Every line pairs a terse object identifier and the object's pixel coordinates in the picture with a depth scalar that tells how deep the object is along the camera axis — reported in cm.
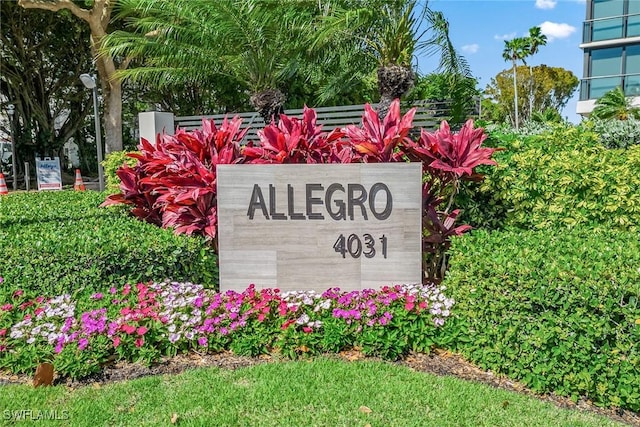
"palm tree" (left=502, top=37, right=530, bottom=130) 4288
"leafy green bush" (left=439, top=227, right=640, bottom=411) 281
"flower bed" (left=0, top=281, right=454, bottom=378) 326
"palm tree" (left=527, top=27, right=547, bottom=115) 4297
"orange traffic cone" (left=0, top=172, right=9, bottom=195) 1524
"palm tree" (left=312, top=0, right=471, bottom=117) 870
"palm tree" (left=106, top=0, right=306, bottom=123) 922
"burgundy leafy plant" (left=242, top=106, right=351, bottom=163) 440
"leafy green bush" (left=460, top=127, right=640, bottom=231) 439
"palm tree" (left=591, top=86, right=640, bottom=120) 2177
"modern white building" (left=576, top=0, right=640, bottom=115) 2453
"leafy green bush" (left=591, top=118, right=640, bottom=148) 955
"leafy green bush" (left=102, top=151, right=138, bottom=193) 769
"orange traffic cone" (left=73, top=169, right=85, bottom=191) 1615
